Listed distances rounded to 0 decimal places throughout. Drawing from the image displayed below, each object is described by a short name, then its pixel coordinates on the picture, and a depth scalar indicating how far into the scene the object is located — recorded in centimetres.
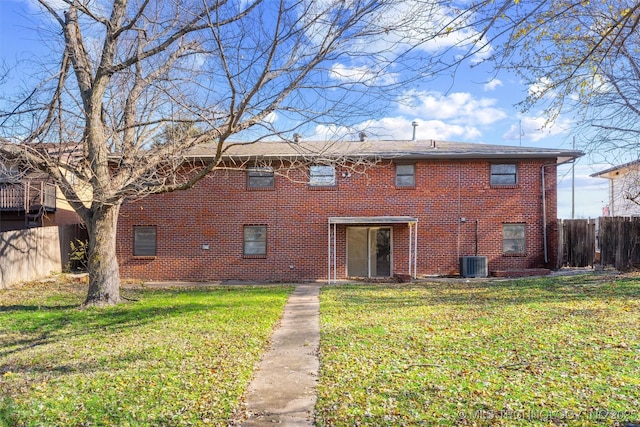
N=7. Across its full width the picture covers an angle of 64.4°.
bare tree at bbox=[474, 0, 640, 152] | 499
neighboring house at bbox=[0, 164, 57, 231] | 2114
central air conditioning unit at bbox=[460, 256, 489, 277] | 1706
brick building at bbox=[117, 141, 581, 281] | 1781
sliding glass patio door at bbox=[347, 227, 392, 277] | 1820
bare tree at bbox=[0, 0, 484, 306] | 968
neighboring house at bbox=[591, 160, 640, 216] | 1589
